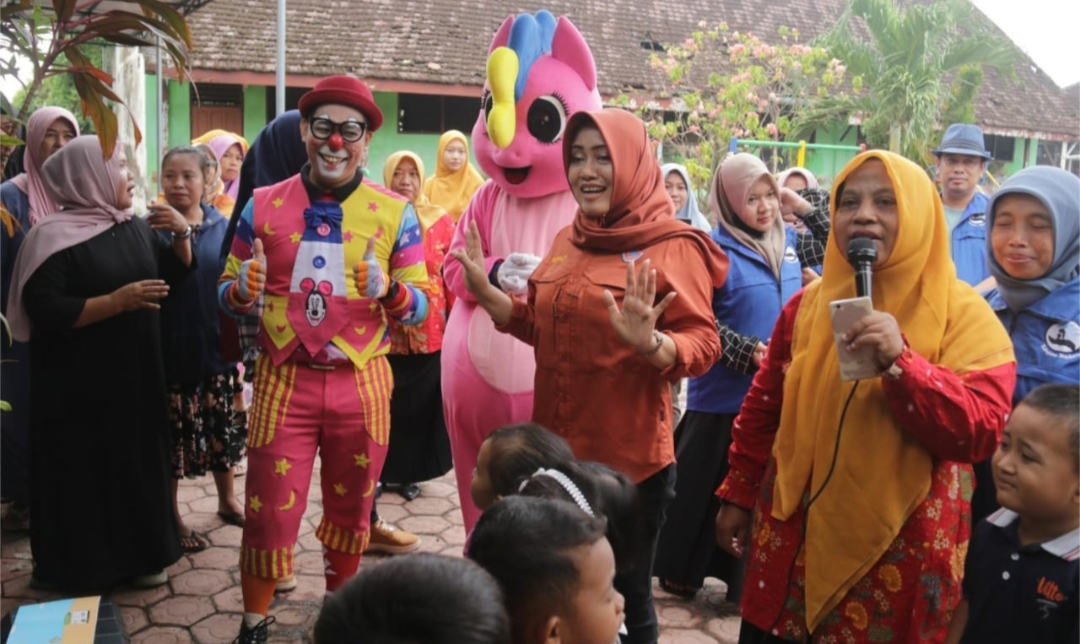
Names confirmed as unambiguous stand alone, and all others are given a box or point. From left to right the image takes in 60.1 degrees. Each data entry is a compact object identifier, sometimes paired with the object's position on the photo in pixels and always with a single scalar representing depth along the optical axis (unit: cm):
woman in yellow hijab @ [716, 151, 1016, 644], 197
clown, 312
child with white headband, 196
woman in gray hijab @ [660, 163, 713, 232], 499
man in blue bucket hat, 431
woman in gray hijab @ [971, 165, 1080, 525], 266
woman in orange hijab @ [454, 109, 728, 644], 256
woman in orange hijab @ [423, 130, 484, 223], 635
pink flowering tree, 1296
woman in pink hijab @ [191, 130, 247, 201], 601
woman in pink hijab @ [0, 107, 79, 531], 419
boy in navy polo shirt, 188
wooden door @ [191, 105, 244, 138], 1473
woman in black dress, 342
